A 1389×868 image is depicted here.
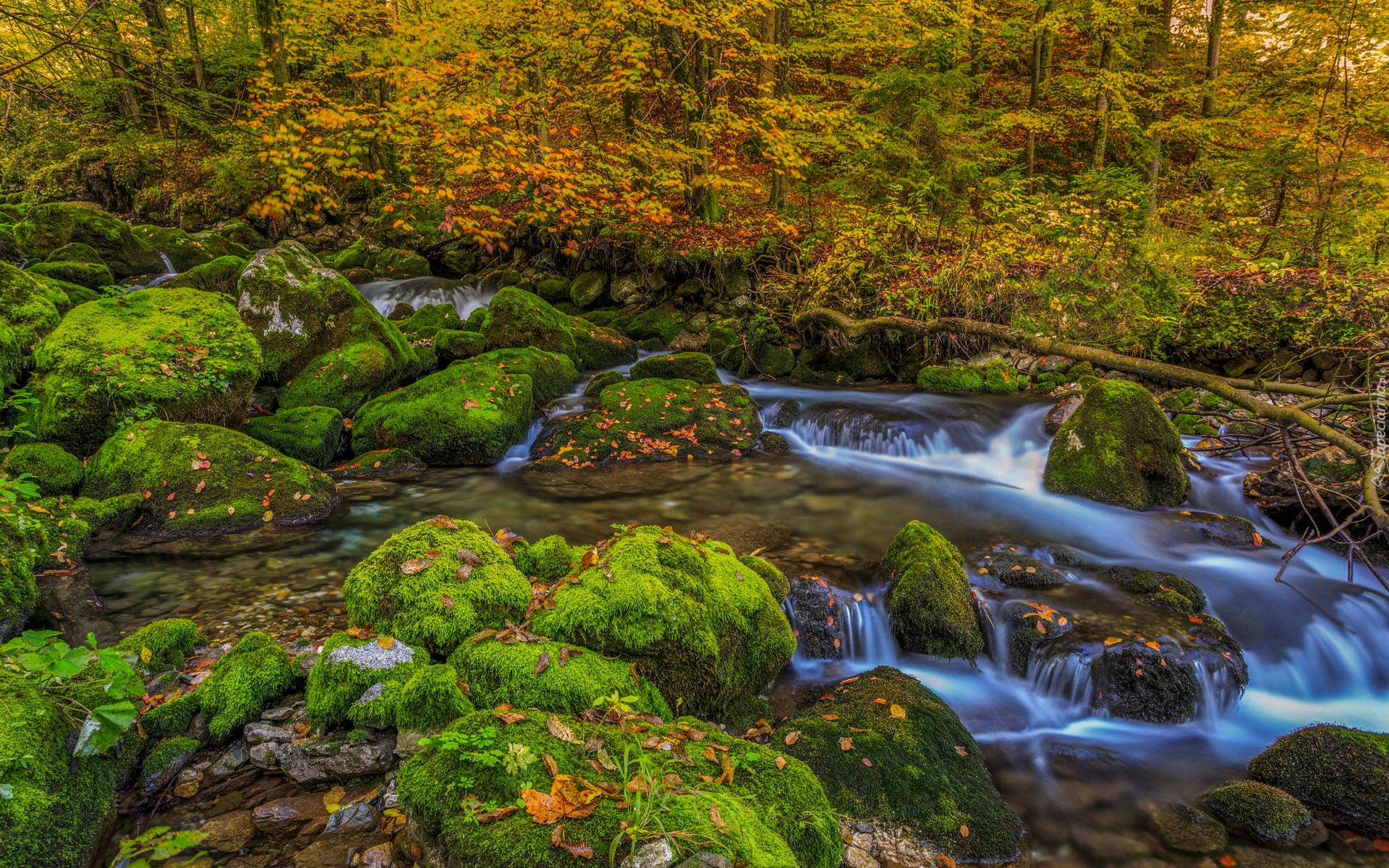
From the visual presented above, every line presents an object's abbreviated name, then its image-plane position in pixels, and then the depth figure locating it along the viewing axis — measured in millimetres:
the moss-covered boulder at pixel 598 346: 13375
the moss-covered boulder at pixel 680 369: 11547
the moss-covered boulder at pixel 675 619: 3383
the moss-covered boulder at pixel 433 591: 3404
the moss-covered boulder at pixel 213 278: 10469
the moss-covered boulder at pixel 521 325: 12055
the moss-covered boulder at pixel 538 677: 2945
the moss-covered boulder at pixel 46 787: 2287
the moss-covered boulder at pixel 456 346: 11523
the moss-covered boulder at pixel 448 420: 8945
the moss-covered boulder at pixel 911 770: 3344
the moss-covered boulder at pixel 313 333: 9453
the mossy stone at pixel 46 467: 6207
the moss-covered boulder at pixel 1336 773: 3645
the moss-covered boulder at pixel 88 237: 12922
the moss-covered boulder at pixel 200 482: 6391
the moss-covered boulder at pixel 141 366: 6883
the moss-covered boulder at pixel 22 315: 7148
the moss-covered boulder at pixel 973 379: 11672
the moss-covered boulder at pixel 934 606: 5051
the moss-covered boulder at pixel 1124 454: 7590
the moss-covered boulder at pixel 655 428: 9594
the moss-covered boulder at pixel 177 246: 15125
